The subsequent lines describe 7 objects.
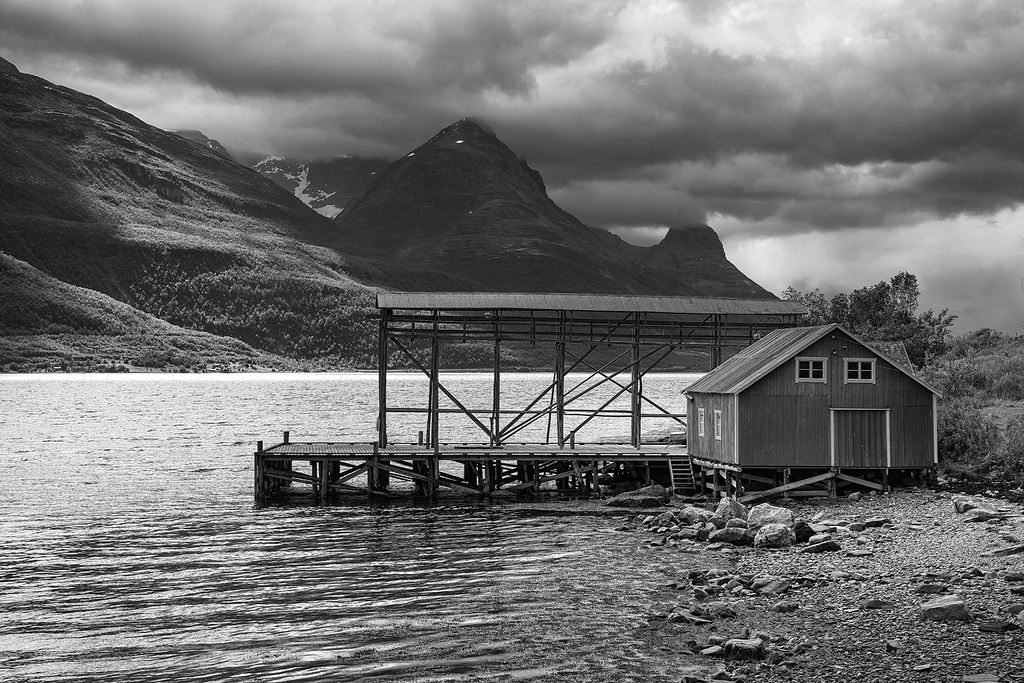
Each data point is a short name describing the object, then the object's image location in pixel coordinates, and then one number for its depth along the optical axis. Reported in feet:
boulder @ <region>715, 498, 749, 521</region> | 108.99
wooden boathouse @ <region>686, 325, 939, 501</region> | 129.39
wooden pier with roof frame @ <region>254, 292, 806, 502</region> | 150.10
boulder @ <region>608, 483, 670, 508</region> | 136.98
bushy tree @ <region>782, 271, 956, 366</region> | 241.35
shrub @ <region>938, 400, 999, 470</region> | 139.54
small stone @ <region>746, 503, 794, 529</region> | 103.30
